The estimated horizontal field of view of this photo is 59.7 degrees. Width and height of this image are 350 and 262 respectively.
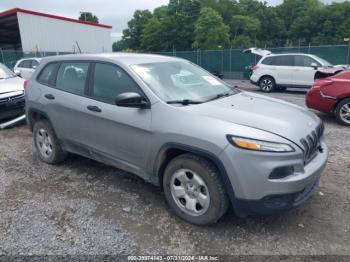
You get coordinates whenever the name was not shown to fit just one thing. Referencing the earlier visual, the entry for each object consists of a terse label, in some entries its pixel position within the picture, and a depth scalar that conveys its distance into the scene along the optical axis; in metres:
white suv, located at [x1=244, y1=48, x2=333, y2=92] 12.30
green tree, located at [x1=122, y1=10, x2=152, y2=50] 76.99
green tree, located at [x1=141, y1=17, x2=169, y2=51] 62.56
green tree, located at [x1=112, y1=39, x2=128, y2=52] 81.36
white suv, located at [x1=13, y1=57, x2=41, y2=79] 14.94
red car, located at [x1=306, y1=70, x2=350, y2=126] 6.77
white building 26.44
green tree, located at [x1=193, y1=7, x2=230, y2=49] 49.97
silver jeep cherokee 2.66
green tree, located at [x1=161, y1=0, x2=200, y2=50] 60.19
